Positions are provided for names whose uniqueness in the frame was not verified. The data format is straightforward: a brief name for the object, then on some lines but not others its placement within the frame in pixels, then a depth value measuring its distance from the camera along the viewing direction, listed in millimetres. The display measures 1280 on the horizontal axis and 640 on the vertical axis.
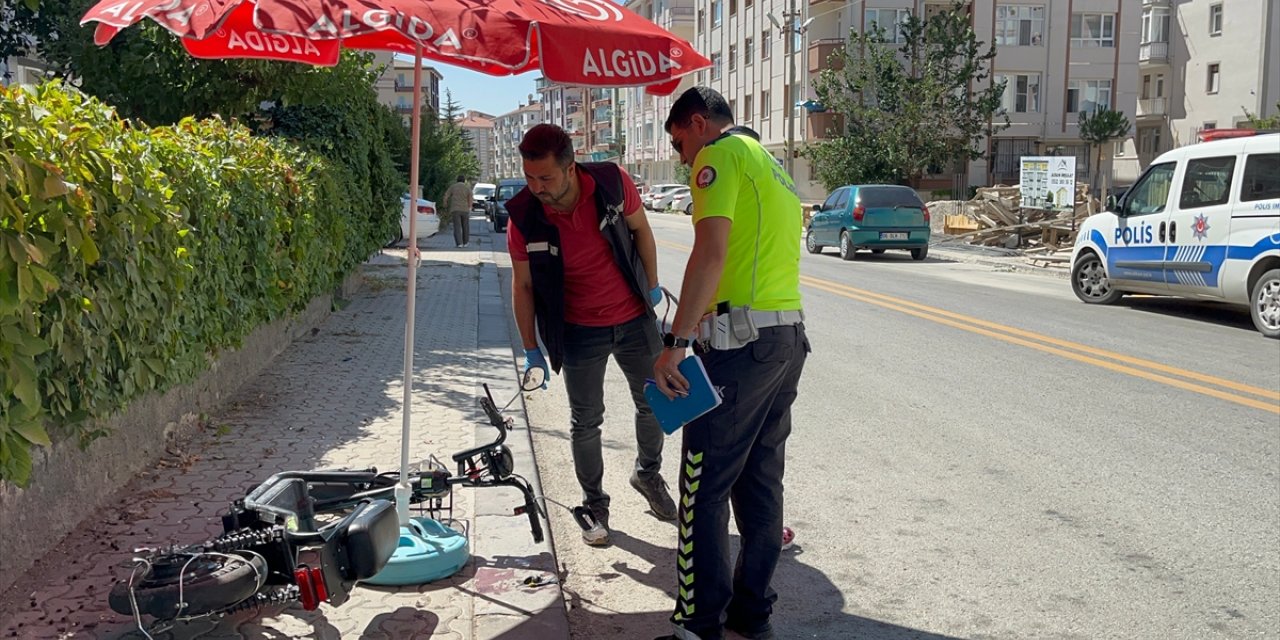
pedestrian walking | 24500
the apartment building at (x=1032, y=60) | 46531
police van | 11211
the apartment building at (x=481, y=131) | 184475
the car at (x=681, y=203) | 52156
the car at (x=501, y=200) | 32156
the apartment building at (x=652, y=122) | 74375
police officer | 3598
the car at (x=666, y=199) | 53969
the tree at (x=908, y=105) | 37844
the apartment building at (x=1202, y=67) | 44188
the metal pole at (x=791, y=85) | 36312
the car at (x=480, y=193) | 55062
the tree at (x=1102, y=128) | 45312
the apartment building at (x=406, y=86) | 82062
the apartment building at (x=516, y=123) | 174375
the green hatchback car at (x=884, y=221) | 22781
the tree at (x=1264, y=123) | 37381
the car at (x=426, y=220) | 23891
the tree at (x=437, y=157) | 33394
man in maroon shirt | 4539
